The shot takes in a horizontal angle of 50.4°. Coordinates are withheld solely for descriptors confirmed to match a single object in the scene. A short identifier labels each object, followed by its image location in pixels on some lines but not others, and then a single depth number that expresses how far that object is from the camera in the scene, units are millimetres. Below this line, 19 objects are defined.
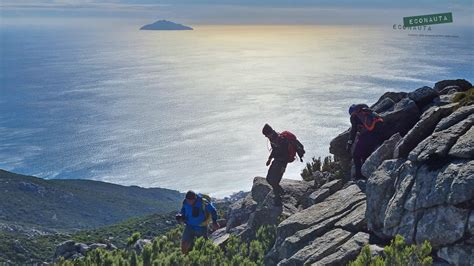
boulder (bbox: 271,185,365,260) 13914
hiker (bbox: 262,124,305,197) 17234
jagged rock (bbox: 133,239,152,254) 19405
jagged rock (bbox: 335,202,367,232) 13312
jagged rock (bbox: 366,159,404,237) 12656
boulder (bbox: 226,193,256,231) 19766
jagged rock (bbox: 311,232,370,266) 11992
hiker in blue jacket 15461
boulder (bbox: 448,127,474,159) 11523
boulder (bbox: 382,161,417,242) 11922
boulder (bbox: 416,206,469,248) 10633
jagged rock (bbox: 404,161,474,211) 10805
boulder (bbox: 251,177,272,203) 19734
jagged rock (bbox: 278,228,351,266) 12656
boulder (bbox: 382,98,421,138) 16328
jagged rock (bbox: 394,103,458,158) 13805
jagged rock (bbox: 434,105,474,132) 13352
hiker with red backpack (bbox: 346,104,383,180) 15797
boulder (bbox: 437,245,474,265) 10273
